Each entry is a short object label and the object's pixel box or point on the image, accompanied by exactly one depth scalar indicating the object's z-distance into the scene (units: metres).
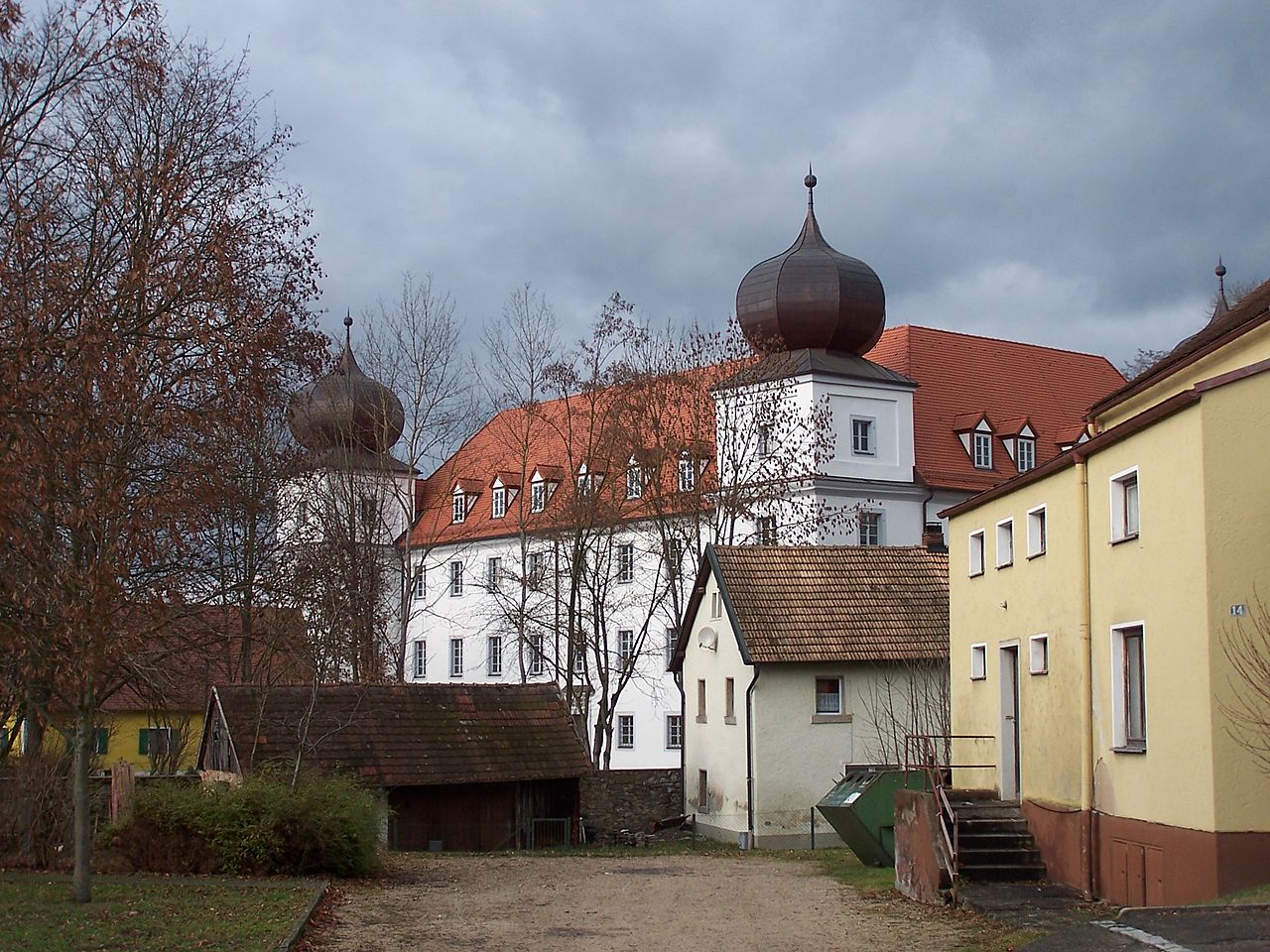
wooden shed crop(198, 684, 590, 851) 28.39
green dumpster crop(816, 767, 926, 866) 24.16
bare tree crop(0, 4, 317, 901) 13.26
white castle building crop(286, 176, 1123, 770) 43.00
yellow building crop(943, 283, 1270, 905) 14.48
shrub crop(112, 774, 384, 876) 20.95
